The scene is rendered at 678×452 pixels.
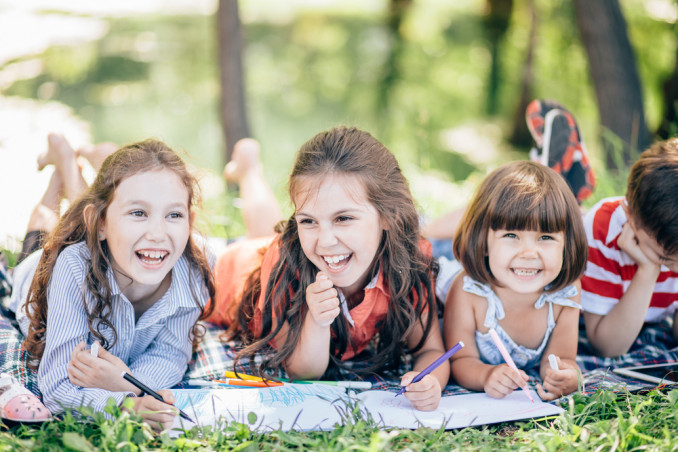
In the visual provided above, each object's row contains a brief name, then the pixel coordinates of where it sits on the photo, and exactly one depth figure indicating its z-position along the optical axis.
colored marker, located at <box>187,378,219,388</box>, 2.17
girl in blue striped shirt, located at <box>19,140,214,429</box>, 1.95
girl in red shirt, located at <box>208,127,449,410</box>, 2.03
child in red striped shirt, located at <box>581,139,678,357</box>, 2.22
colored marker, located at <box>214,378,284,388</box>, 2.16
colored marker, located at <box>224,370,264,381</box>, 2.21
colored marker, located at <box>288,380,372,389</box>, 2.13
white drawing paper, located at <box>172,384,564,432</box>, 1.90
